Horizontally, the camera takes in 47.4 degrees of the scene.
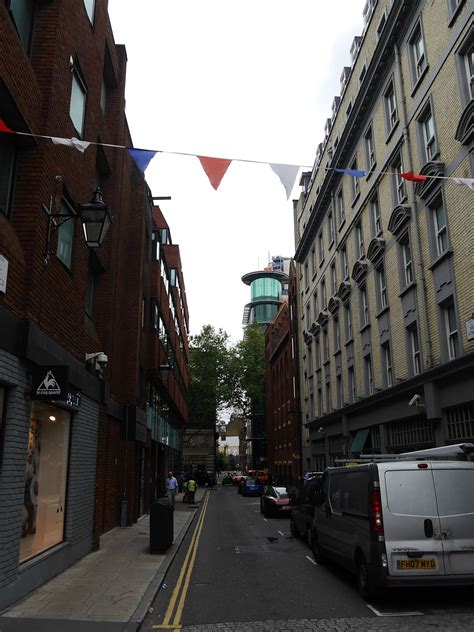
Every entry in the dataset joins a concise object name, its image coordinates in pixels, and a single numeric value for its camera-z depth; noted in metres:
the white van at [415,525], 7.53
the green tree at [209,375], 65.25
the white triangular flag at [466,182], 9.85
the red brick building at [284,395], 41.53
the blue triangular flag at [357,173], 9.90
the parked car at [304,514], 14.12
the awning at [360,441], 22.98
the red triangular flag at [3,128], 7.06
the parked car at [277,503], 22.70
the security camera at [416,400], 16.73
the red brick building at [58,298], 7.71
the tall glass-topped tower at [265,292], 122.00
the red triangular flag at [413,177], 9.62
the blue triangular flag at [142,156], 8.86
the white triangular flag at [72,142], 8.10
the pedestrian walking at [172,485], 25.77
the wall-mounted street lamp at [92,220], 8.86
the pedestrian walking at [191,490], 31.30
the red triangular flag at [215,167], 8.99
